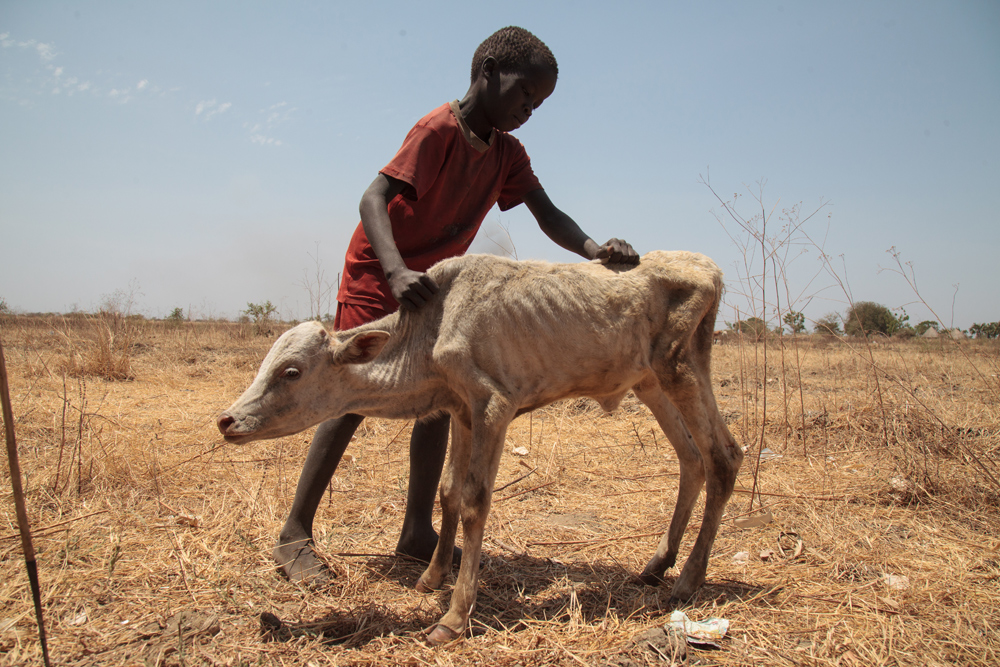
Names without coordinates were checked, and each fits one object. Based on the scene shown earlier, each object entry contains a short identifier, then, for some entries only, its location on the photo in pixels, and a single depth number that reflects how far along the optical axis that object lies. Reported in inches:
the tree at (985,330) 759.7
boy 108.7
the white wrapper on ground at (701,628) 93.8
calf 100.8
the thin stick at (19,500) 64.1
